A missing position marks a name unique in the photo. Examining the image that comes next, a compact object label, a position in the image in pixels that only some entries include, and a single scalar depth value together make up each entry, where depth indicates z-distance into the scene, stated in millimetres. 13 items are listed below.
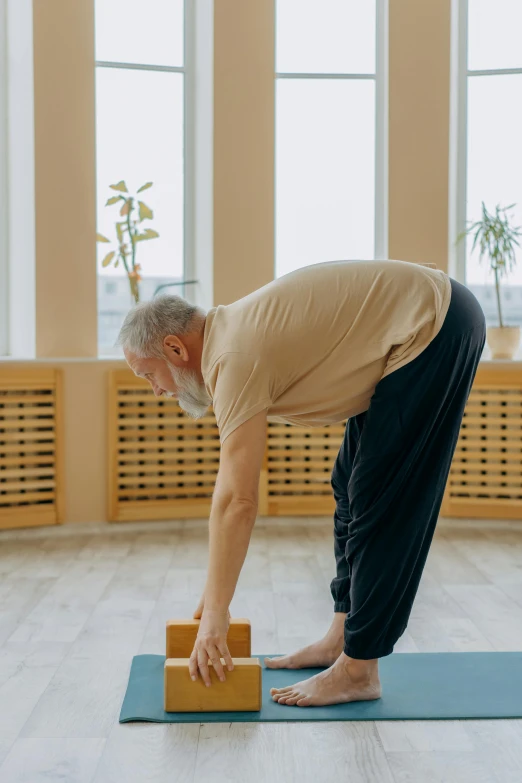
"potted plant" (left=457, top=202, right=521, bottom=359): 4324
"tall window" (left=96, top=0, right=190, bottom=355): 4523
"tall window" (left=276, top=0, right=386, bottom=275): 4660
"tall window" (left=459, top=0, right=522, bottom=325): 4648
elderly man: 1822
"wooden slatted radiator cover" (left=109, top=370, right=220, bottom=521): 4141
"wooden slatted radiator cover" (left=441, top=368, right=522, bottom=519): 4211
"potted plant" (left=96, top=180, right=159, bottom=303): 4367
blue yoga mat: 1976
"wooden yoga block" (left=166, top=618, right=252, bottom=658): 2150
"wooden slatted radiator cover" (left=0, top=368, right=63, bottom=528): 3967
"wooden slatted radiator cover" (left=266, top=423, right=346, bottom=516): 4312
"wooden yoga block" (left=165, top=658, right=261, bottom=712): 1975
